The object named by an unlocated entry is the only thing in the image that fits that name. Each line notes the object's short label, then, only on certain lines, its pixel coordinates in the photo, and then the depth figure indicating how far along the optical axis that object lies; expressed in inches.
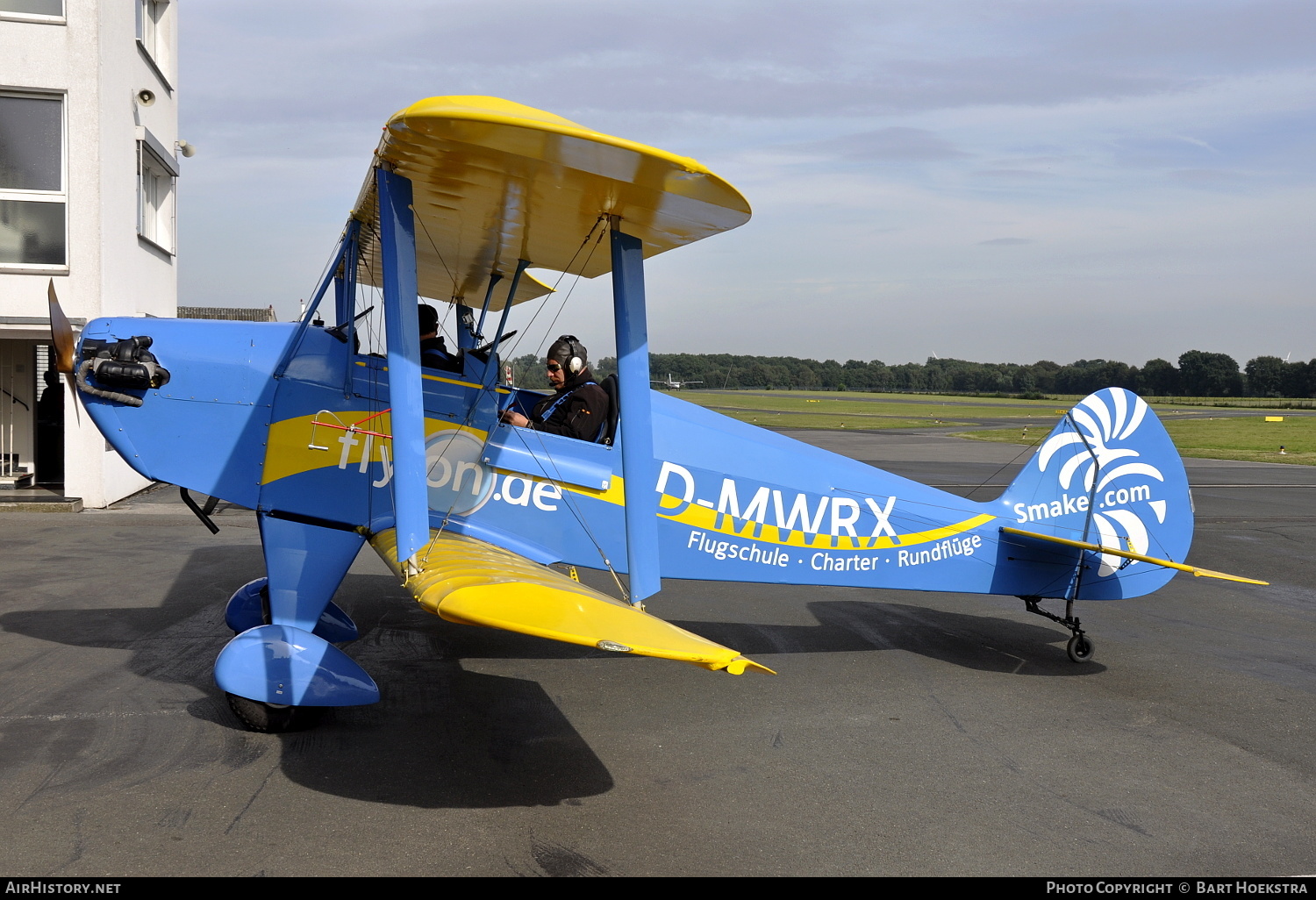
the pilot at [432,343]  208.7
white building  456.4
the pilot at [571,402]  211.2
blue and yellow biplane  155.0
